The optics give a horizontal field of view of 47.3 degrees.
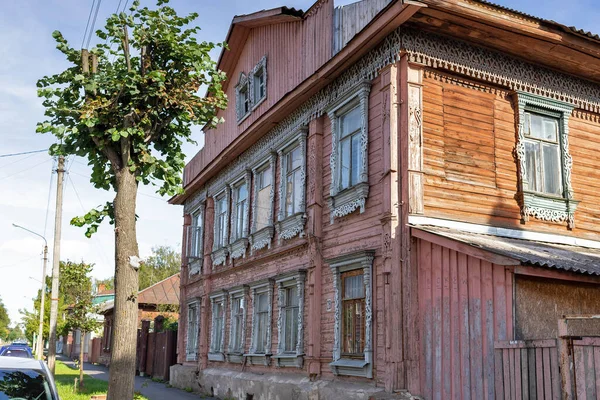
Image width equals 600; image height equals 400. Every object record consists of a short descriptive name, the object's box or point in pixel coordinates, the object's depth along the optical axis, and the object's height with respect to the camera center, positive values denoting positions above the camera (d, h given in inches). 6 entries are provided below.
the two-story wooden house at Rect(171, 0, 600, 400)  401.4 +101.8
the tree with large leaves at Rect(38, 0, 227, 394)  383.6 +132.2
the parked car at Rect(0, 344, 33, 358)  1010.1 -26.8
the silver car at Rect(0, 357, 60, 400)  287.7 -19.9
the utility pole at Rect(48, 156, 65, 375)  895.1 +97.5
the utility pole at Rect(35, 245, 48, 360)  1522.6 +138.3
